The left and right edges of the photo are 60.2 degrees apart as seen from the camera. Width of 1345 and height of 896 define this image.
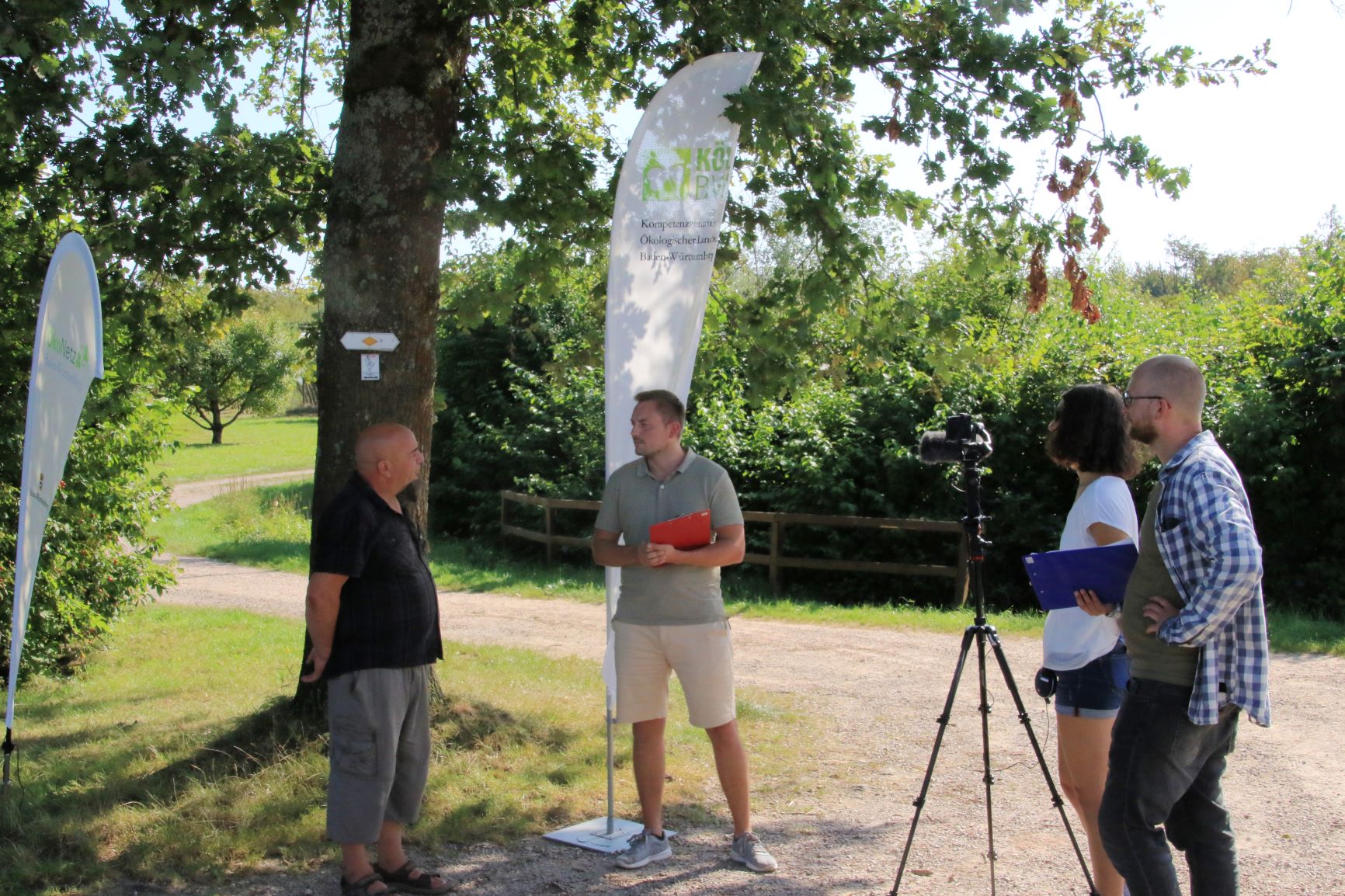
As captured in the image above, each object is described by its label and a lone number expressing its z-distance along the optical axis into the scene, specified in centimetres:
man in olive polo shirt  472
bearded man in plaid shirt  320
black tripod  430
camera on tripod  450
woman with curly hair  395
